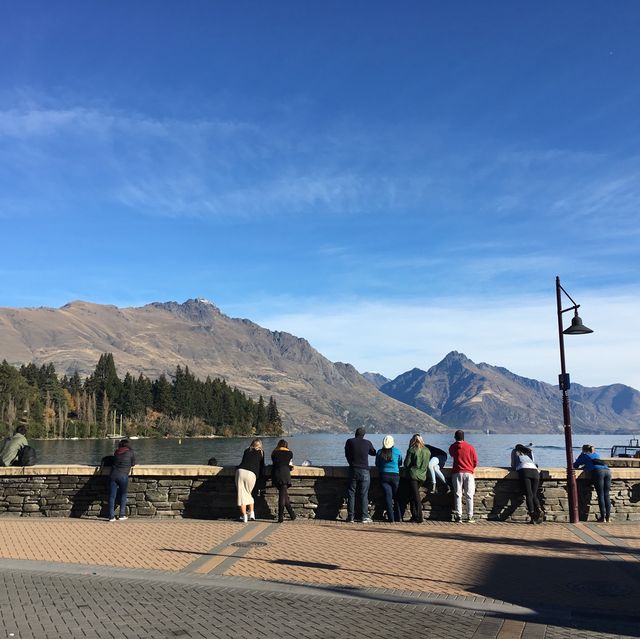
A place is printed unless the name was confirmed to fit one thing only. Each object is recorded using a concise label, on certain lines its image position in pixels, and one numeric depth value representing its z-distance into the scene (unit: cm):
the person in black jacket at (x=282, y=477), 1443
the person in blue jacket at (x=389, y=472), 1466
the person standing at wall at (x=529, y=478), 1468
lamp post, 1445
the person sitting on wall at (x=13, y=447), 1600
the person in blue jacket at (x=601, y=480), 1456
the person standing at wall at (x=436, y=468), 1491
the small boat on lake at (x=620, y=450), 3216
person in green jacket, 1462
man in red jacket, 1458
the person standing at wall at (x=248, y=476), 1439
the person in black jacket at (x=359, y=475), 1457
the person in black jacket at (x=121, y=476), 1471
